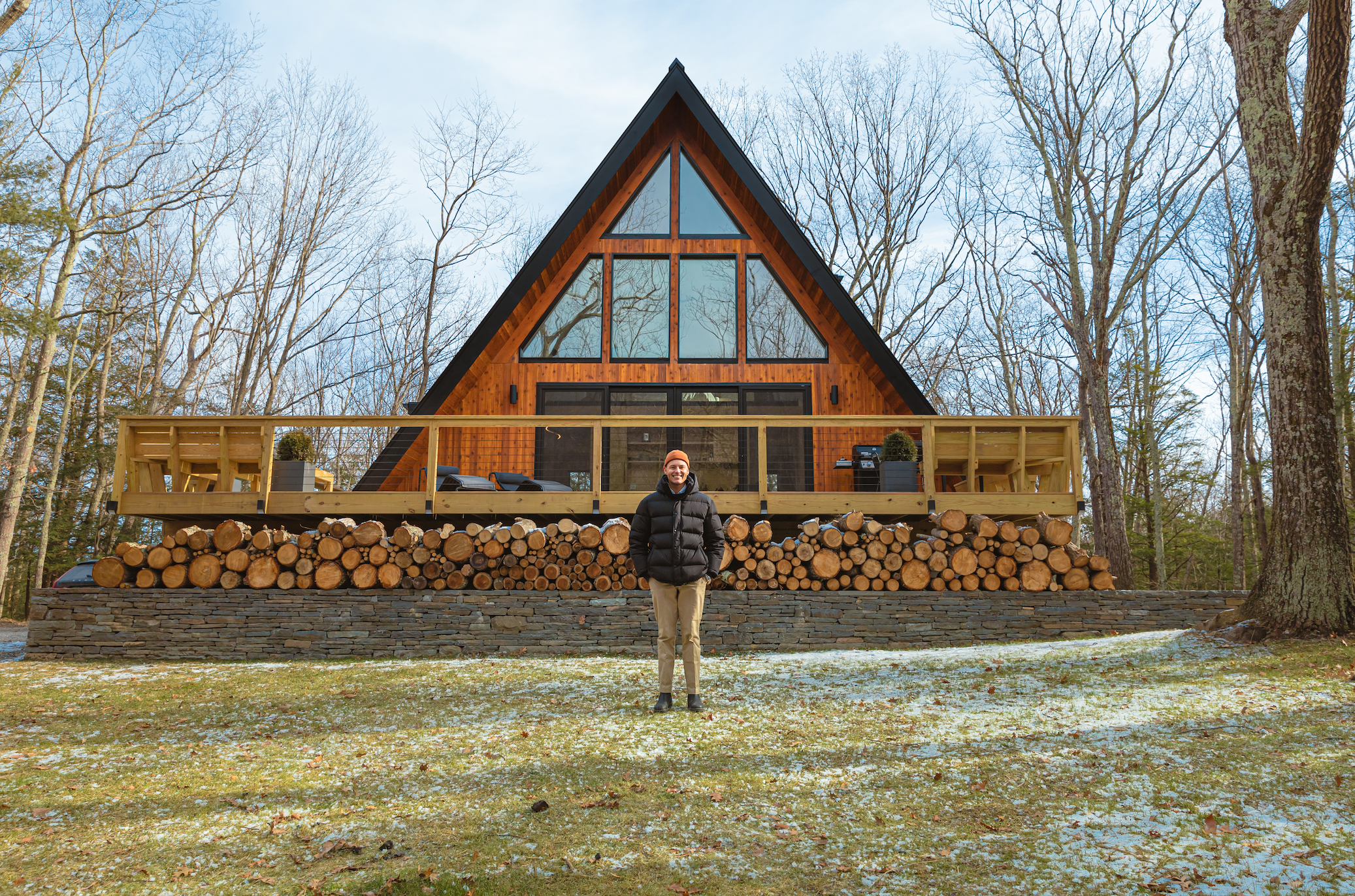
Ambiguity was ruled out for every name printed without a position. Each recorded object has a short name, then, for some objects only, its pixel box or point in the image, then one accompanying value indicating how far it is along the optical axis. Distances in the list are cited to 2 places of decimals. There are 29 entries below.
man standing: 5.21
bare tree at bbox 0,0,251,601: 15.41
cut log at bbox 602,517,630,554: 7.99
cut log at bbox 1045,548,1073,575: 8.14
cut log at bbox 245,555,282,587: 8.10
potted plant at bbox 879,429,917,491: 9.05
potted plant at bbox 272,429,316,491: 8.96
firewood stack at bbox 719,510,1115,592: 8.11
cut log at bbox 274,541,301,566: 8.14
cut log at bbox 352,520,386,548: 8.05
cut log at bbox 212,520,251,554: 8.16
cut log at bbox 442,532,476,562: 8.10
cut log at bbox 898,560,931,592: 8.10
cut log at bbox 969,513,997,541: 8.14
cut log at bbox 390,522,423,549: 8.10
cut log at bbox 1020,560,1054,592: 8.12
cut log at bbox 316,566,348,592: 8.07
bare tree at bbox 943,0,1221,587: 13.56
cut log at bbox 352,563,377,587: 8.08
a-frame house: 11.38
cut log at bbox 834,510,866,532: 8.16
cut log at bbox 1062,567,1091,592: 8.16
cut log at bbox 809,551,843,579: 8.06
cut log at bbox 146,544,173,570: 8.06
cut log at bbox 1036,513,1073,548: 8.19
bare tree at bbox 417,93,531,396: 19.39
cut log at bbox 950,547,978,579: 8.10
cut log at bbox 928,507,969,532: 8.16
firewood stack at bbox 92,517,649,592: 8.10
